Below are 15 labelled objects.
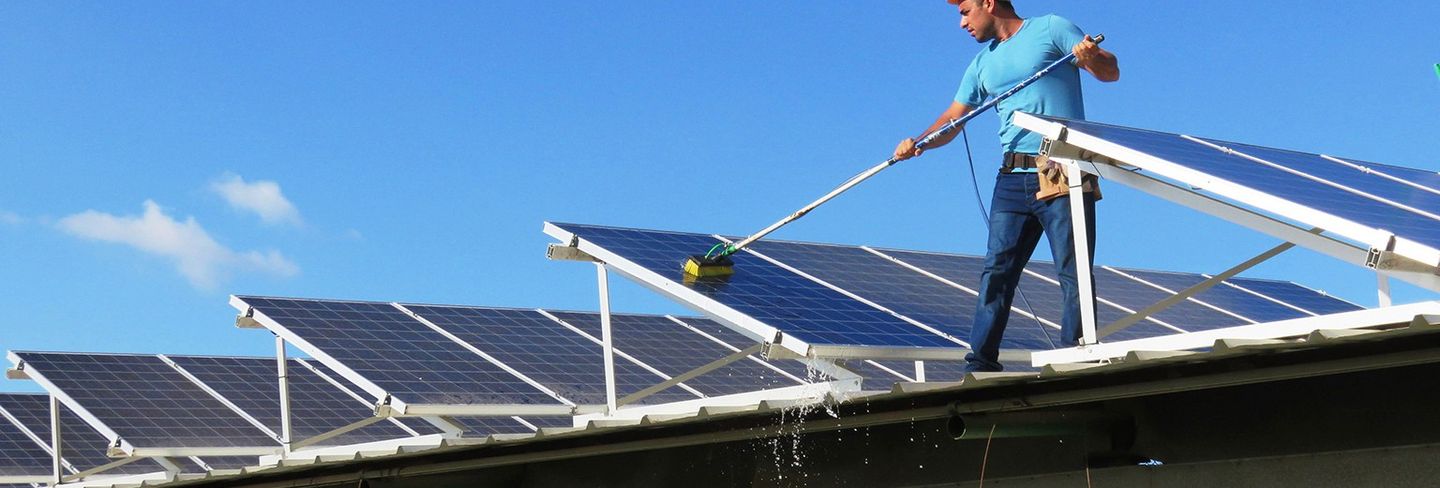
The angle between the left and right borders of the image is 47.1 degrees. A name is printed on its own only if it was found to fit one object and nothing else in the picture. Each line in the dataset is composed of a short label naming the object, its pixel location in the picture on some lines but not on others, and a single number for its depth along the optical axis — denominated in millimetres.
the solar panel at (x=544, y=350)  12977
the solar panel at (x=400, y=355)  12000
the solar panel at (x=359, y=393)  16203
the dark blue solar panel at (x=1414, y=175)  9500
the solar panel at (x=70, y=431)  19036
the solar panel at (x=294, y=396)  15406
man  8430
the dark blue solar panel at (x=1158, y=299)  12625
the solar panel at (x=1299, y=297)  14880
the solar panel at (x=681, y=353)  13609
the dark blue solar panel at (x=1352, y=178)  8344
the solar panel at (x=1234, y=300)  13547
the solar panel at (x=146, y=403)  14984
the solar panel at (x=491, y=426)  14070
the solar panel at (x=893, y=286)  10273
